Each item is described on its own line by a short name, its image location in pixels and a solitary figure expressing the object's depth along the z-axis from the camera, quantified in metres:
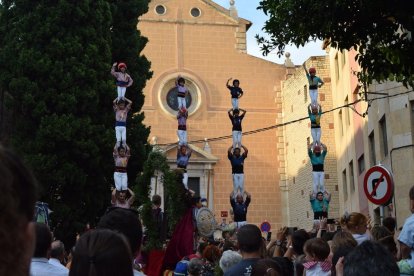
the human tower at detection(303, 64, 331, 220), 17.61
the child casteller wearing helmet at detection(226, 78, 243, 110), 19.38
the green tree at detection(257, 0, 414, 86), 9.70
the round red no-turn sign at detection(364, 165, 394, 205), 10.14
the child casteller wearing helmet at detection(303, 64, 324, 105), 18.55
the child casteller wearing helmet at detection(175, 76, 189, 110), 19.34
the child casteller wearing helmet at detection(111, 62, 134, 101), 18.06
